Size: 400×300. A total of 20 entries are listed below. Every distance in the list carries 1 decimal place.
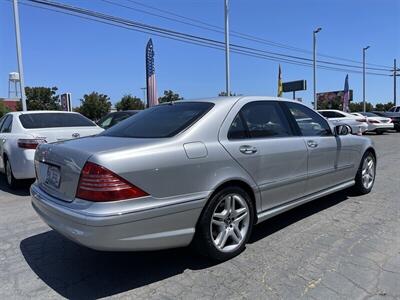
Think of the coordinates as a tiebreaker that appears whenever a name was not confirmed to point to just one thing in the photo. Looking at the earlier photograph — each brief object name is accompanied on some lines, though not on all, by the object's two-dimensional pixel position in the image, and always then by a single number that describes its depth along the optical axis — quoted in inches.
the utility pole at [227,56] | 916.6
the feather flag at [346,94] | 1652.3
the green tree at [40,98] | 2209.9
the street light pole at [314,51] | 1365.7
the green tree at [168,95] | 2382.6
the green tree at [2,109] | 1864.1
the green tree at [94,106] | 2276.1
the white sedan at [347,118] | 839.7
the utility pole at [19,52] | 697.6
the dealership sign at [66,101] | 869.2
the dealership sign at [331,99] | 2847.7
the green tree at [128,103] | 2442.2
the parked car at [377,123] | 918.4
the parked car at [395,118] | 1056.8
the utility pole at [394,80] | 2304.4
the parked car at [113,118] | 476.7
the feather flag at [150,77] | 850.6
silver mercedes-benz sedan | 126.2
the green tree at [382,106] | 3146.7
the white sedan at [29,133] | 274.1
